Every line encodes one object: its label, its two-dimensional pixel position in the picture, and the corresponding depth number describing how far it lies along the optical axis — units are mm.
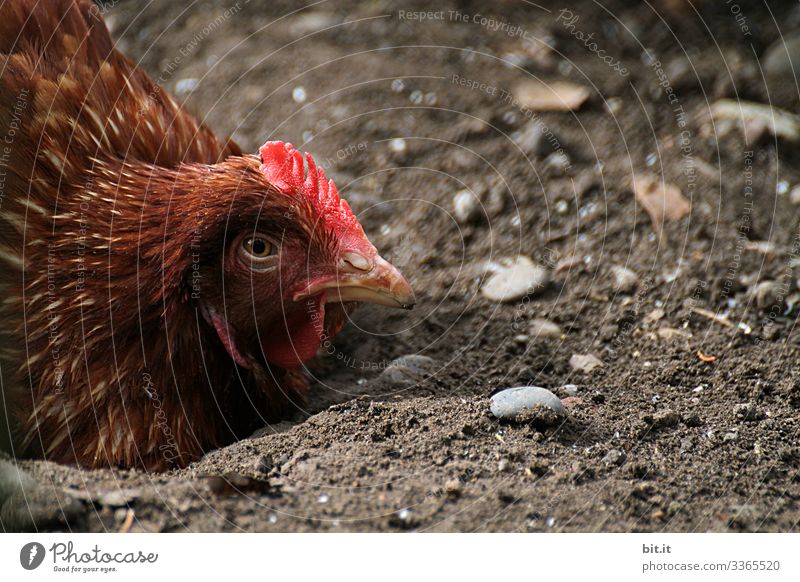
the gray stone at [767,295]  3184
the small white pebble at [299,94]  4199
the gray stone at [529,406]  2572
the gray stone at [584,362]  3096
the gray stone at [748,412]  2699
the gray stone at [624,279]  3369
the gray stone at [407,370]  3051
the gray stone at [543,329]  3275
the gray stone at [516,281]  3438
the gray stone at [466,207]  3703
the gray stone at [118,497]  2141
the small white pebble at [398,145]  3967
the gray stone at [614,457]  2430
